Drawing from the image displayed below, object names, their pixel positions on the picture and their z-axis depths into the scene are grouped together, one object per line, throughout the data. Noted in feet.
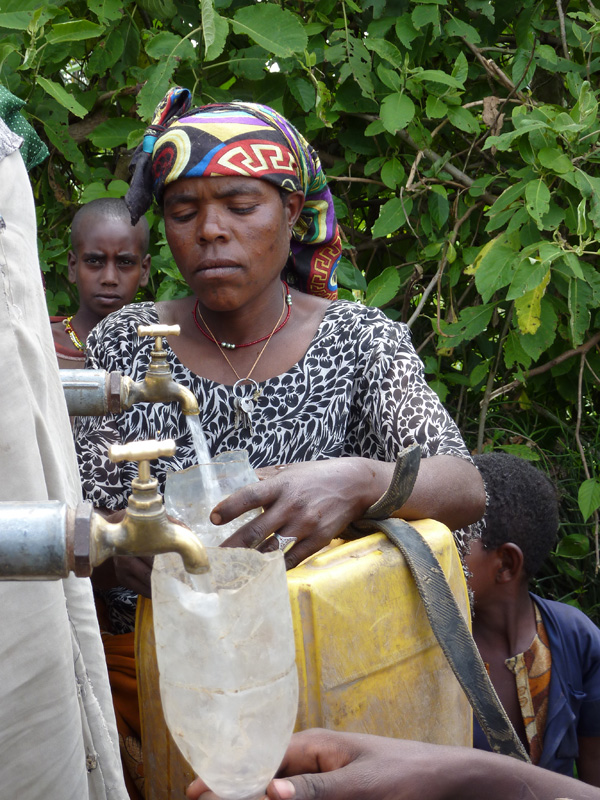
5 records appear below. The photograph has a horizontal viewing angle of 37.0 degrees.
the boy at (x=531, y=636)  7.51
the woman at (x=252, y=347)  6.32
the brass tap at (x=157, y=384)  4.04
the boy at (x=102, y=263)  11.14
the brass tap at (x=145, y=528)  2.46
